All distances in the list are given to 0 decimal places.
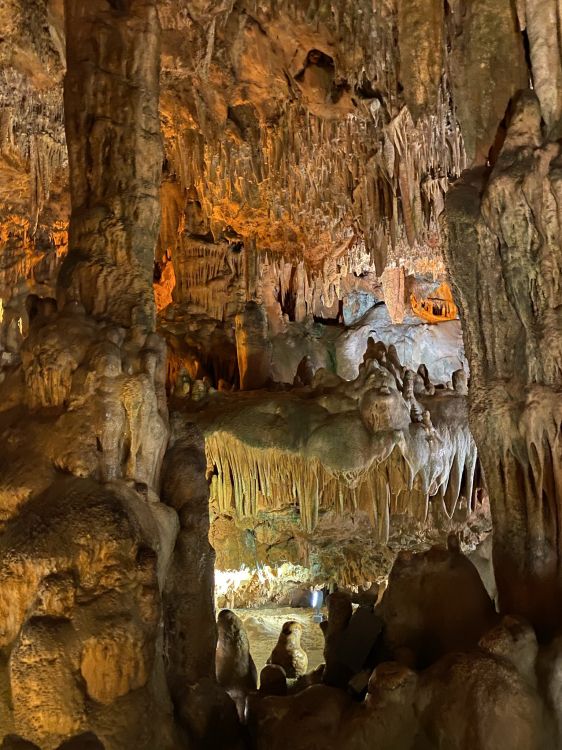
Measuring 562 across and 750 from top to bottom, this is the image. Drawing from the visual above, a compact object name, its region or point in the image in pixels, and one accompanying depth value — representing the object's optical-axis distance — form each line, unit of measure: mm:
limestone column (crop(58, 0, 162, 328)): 5020
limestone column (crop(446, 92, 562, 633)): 4168
